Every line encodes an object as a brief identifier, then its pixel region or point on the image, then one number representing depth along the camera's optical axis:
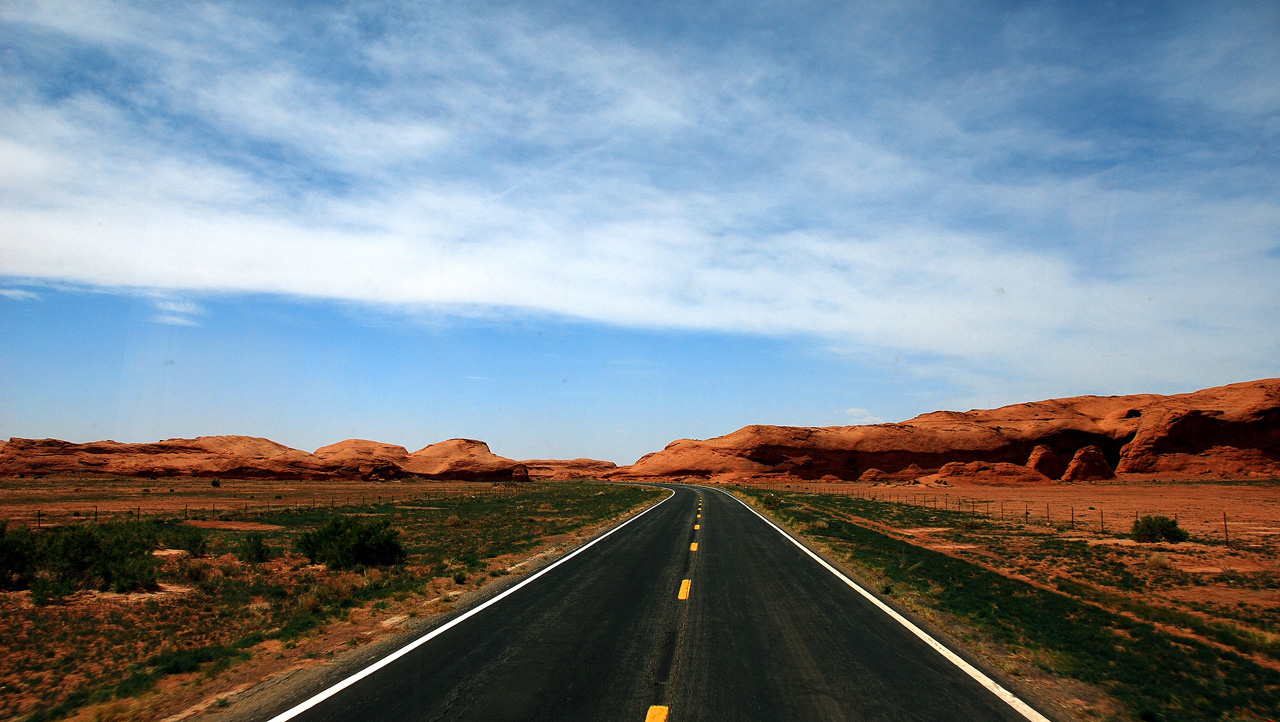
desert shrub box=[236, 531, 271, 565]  17.30
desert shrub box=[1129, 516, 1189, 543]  21.78
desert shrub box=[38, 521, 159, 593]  12.84
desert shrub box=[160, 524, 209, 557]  18.03
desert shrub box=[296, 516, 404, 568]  16.67
